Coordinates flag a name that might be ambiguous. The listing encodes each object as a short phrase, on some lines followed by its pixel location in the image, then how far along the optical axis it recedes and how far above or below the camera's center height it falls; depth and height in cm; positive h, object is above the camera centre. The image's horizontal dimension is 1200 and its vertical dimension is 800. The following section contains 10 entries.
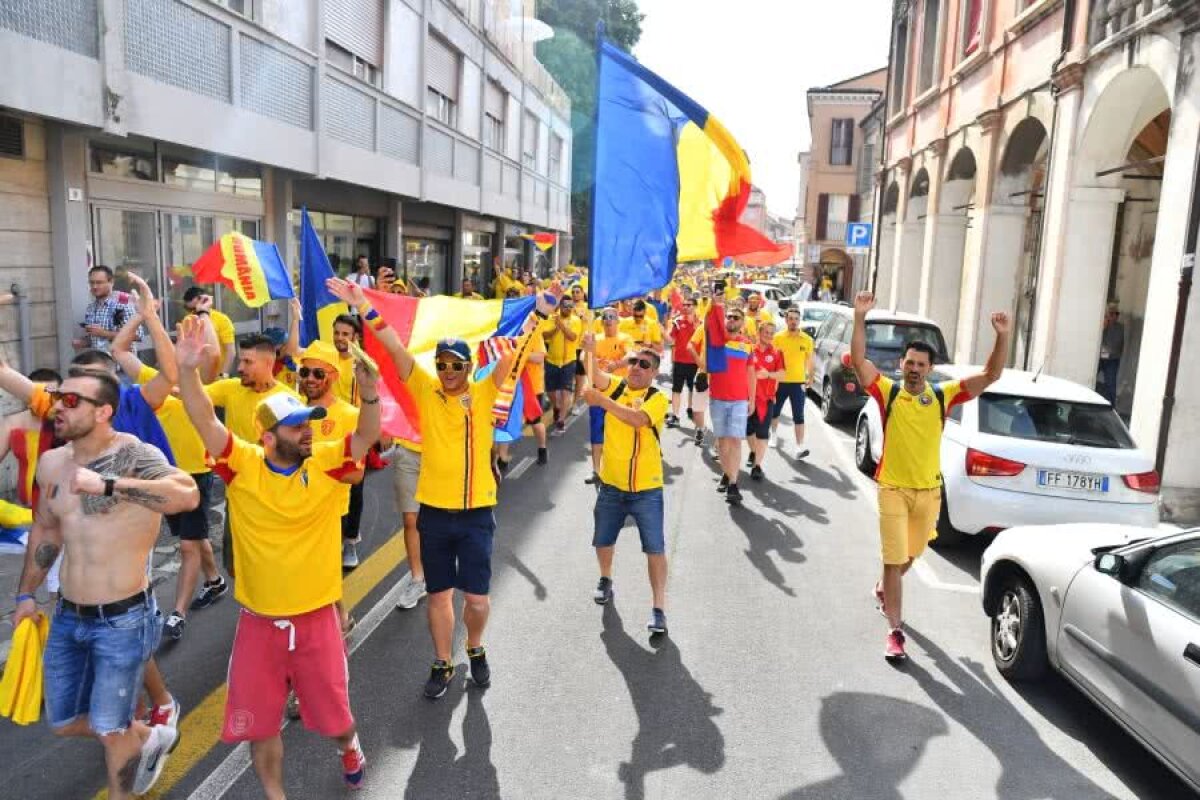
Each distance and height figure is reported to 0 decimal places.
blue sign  2258 +134
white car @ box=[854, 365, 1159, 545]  676 -124
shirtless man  343 -120
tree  4350 +1072
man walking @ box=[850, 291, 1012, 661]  557 -92
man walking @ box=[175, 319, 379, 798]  349 -116
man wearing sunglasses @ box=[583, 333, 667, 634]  566 -112
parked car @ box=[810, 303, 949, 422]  1198 -79
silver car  389 -158
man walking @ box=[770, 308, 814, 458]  1031 -81
